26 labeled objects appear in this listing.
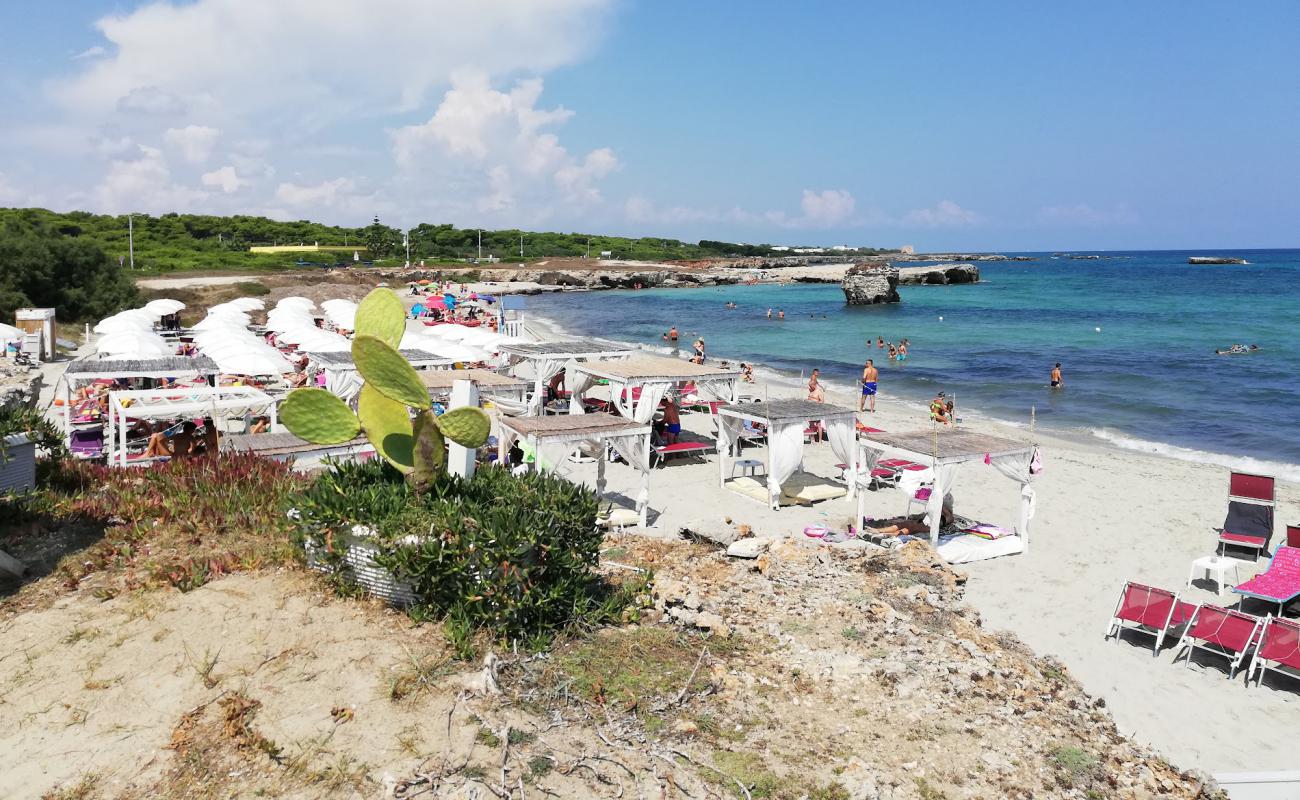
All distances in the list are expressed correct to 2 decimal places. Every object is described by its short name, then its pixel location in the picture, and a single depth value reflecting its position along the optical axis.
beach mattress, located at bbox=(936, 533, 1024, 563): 10.52
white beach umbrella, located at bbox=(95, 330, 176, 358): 18.93
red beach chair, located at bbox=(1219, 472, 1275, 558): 10.98
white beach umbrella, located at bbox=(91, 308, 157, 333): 23.64
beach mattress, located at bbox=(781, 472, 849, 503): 13.15
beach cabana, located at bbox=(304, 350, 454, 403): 16.94
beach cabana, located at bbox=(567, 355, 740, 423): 15.60
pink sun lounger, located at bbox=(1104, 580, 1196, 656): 8.27
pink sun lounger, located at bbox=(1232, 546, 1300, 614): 8.88
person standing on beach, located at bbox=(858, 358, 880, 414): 21.50
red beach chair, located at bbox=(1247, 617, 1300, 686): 7.61
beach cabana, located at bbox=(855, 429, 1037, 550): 10.60
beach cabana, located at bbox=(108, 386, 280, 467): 12.20
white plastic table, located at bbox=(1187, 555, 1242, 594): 9.74
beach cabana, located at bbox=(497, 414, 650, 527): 10.88
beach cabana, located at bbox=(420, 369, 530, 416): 16.08
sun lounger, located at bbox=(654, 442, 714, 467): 15.47
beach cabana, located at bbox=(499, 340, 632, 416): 17.98
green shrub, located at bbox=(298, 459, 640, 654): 5.26
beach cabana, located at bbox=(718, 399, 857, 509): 12.63
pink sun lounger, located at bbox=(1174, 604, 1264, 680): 7.85
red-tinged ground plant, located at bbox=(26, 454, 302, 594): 6.16
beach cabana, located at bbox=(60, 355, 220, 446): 14.66
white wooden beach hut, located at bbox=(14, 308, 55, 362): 24.64
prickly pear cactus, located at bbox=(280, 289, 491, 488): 5.88
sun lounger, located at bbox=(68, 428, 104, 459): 13.62
